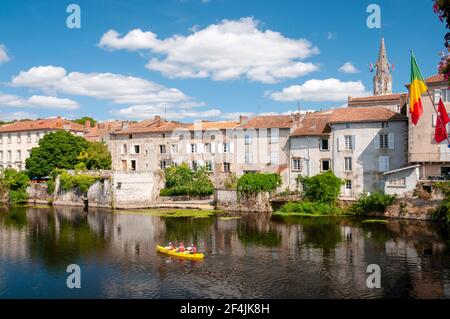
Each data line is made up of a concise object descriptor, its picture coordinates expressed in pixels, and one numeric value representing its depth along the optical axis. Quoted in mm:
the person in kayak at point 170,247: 31702
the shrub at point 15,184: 64125
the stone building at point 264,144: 55531
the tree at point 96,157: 66125
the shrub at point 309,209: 47438
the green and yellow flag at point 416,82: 27906
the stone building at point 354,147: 47969
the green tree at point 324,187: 48188
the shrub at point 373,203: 44844
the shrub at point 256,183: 51281
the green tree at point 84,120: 123112
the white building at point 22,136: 77875
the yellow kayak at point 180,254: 30078
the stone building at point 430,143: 43500
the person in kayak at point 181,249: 30895
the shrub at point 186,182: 56625
